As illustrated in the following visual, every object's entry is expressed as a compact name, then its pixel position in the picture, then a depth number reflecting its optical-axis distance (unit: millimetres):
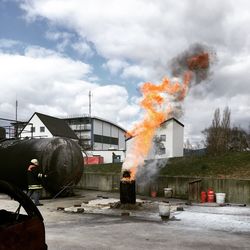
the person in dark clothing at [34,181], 14672
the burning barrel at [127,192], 15203
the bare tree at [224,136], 30775
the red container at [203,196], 17312
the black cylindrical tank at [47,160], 17438
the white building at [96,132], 82125
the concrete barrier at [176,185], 17062
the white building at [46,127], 64688
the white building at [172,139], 44434
